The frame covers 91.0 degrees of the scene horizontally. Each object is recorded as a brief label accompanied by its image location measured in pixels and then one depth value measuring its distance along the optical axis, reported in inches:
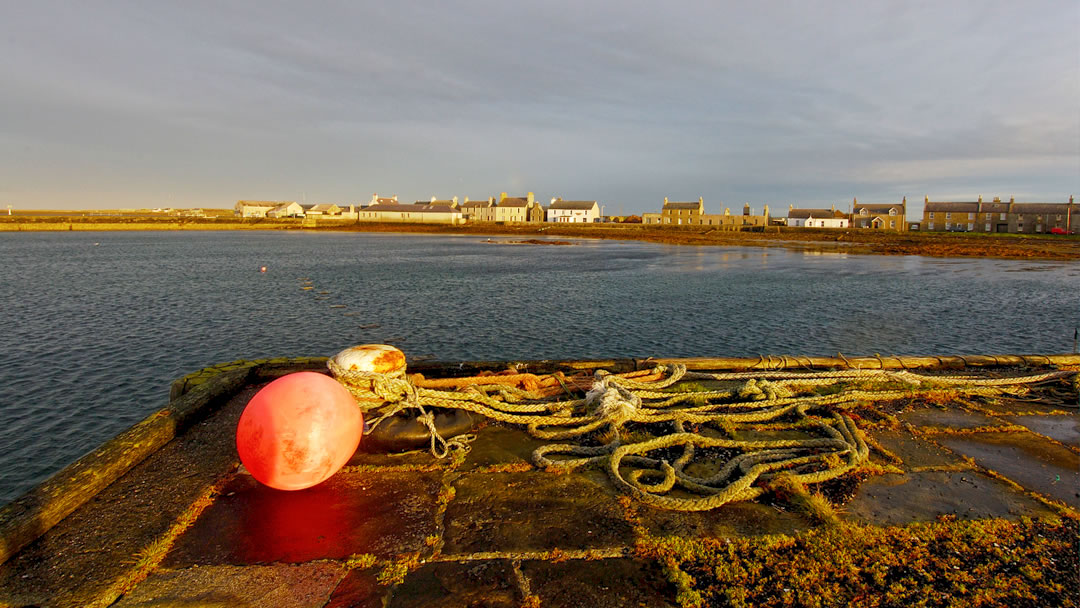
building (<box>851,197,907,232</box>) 4626.0
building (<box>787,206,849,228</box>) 4793.3
